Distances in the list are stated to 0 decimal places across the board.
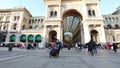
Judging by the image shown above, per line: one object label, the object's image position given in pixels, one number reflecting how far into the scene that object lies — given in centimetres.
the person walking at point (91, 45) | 1205
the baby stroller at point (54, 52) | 911
